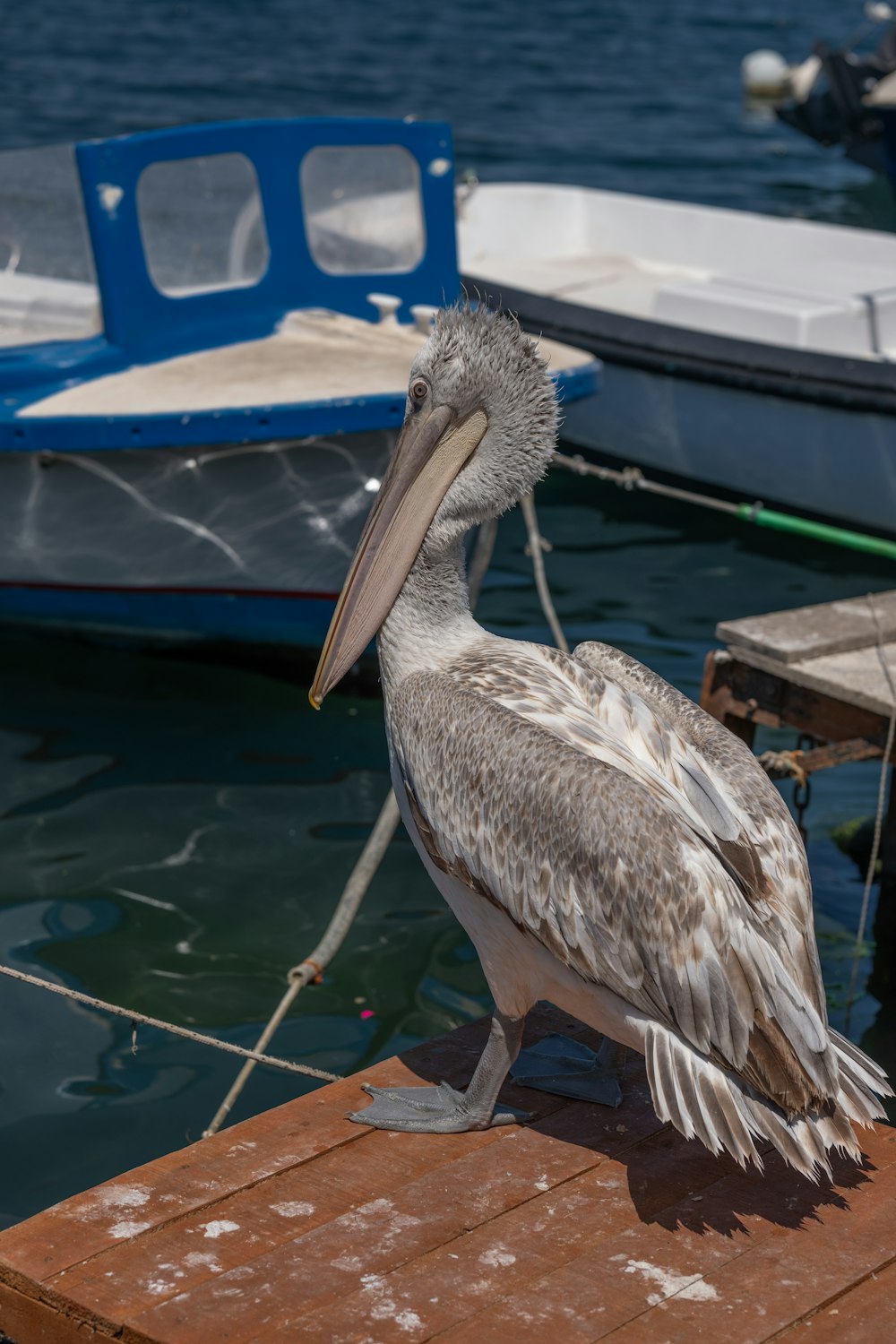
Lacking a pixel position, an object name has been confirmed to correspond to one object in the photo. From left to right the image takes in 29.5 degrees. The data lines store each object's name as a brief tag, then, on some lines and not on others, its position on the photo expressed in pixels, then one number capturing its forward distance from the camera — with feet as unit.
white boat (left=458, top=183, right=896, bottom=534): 31.68
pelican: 10.50
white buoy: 77.20
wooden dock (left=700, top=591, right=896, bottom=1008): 17.62
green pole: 19.99
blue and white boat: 23.17
